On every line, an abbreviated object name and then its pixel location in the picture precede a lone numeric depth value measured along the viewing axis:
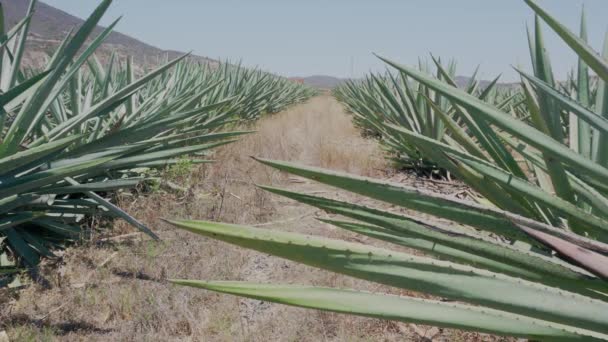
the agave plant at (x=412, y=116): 3.84
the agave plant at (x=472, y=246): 0.55
